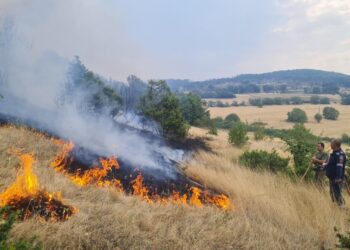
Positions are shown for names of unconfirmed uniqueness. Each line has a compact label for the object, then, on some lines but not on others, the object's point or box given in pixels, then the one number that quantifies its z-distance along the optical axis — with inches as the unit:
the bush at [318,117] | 2118.1
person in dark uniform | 277.4
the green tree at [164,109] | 595.8
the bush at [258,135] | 900.6
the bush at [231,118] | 2022.3
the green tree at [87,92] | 473.7
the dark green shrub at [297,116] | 2127.2
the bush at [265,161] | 387.2
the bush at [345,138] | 1481.5
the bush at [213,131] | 827.9
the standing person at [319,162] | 324.8
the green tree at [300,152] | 347.9
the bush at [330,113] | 2224.4
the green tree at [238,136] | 645.3
